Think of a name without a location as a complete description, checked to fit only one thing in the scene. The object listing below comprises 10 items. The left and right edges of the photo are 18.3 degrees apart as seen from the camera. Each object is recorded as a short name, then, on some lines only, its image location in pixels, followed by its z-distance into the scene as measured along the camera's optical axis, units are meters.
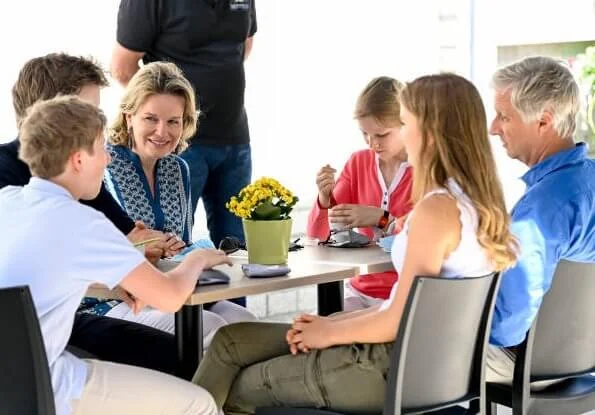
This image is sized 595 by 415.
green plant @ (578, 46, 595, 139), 9.70
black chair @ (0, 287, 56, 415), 3.37
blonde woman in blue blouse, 5.18
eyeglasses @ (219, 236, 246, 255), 4.81
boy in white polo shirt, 3.57
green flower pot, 4.38
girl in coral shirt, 5.33
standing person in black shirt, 6.36
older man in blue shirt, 4.22
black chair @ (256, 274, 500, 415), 3.73
